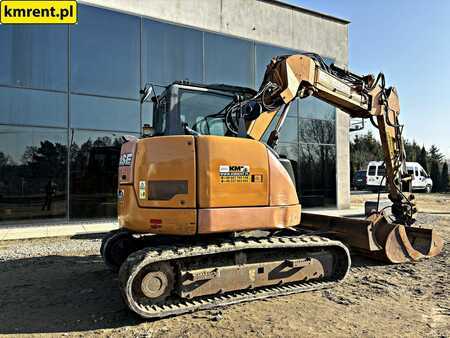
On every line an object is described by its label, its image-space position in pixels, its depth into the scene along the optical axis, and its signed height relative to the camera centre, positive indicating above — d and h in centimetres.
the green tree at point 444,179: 3938 +19
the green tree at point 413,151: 4747 +391
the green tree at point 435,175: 3934 +55
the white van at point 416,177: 3164 +34
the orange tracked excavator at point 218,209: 478 -35
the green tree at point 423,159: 4241 +244
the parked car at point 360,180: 3338 +11
